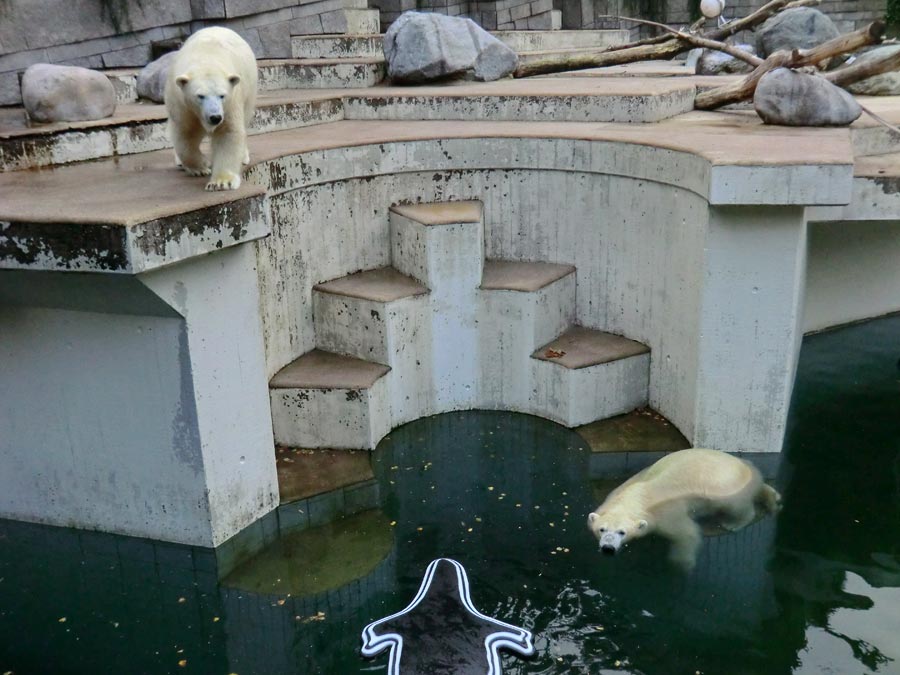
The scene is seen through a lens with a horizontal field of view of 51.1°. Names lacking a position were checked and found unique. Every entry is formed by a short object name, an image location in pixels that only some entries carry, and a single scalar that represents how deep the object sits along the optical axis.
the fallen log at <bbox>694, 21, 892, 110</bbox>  6.79
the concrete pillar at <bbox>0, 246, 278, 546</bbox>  4.42
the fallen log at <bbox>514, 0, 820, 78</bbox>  9.34
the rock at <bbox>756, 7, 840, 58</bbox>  9.48
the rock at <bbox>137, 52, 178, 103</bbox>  7.76
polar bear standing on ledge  4.31
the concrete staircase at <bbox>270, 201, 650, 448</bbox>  5.75
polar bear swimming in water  4.71
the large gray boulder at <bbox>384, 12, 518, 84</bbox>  8.52
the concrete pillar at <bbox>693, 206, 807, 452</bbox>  5.13
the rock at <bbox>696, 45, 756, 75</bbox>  10.02
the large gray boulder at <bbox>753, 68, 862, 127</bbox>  6.31
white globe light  9.66
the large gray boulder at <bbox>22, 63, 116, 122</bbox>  6.05
